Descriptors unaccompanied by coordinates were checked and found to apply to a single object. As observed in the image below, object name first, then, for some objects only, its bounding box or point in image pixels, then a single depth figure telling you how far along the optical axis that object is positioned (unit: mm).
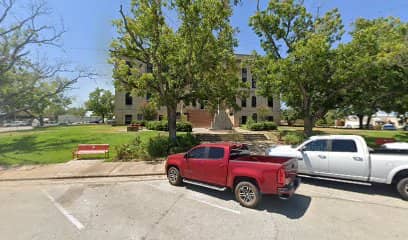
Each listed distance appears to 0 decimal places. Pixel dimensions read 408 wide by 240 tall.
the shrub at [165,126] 22969
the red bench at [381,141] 12691
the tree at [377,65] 13141
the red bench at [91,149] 12031
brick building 35312
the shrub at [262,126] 26016
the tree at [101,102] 57969
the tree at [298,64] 13953
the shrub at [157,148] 12191
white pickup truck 5922
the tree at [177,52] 11828
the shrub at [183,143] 12985
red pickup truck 5114
